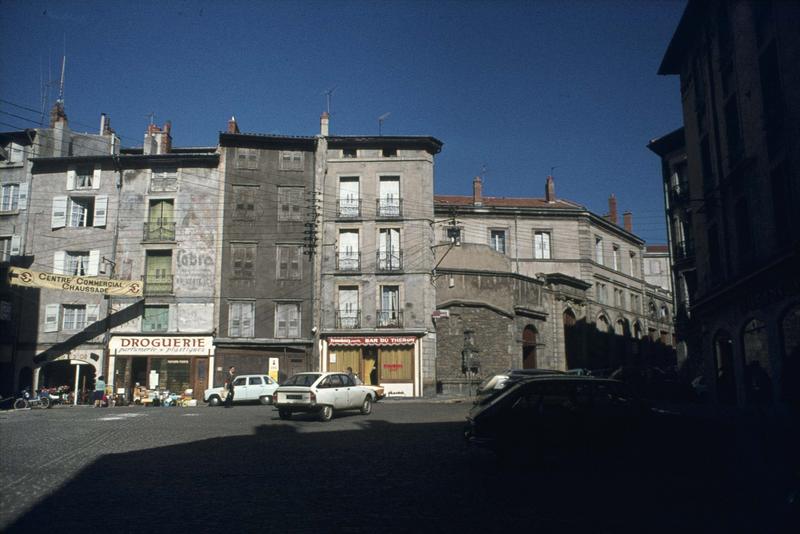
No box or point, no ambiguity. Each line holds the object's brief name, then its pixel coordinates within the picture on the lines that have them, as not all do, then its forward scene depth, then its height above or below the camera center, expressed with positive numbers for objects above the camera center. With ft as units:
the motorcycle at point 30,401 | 98.66 -5.33
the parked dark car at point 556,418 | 35.37 -2.98
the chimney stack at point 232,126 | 133.59 +49.75
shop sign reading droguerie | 118.52 +3.76
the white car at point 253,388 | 101.50 -3.48
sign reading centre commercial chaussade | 104.78 +14.17
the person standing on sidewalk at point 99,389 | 103.30 -3.60
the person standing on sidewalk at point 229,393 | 95.66 -4.01
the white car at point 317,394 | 64.39 -2.92
